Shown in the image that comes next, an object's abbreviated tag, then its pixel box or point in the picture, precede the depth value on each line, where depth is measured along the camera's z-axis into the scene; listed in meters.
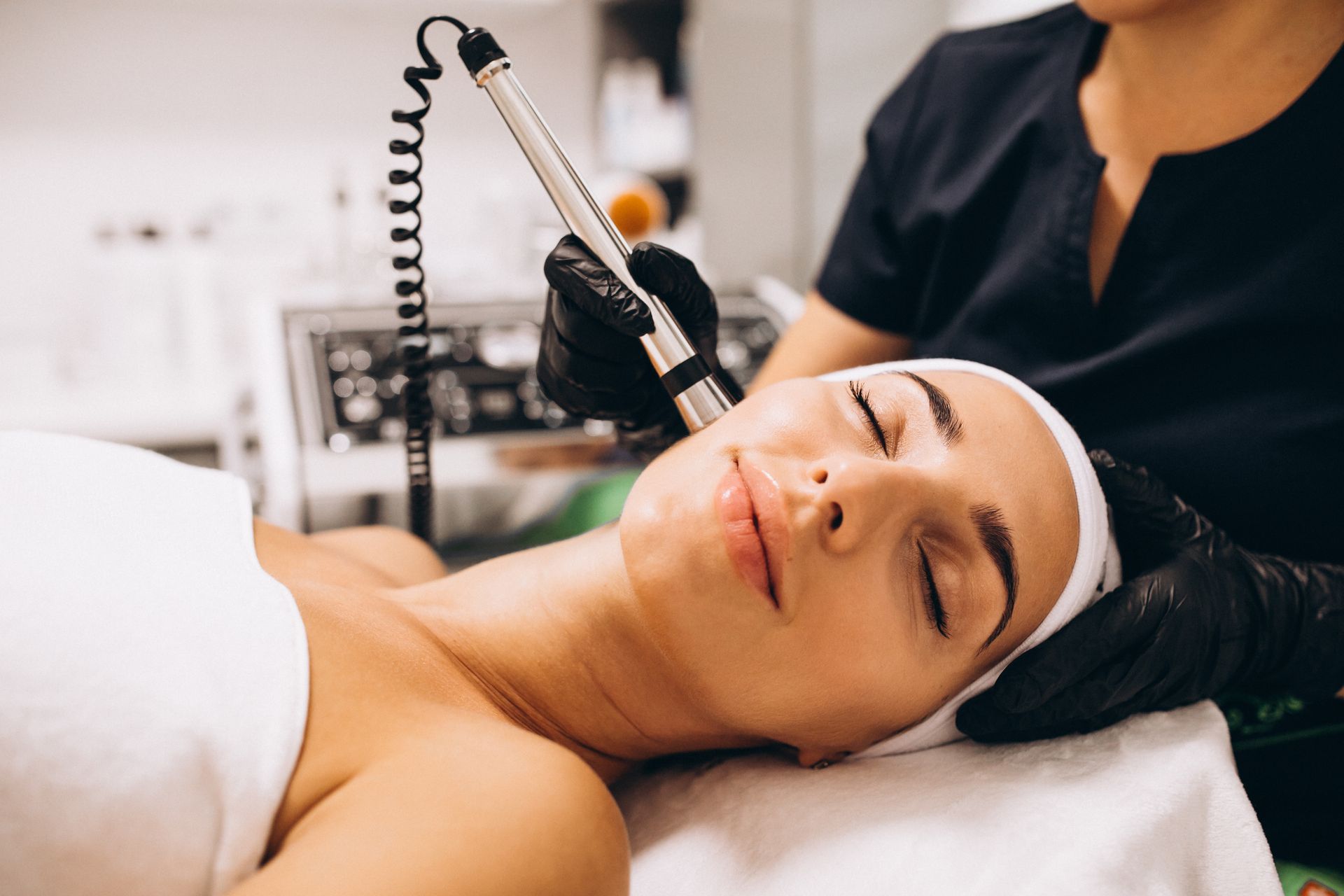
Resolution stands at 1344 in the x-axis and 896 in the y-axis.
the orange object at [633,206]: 2.35
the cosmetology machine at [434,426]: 1.56
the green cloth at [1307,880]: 0.85
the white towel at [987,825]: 0.70
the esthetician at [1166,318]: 0.87
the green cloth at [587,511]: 1.57
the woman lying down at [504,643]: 0.62
